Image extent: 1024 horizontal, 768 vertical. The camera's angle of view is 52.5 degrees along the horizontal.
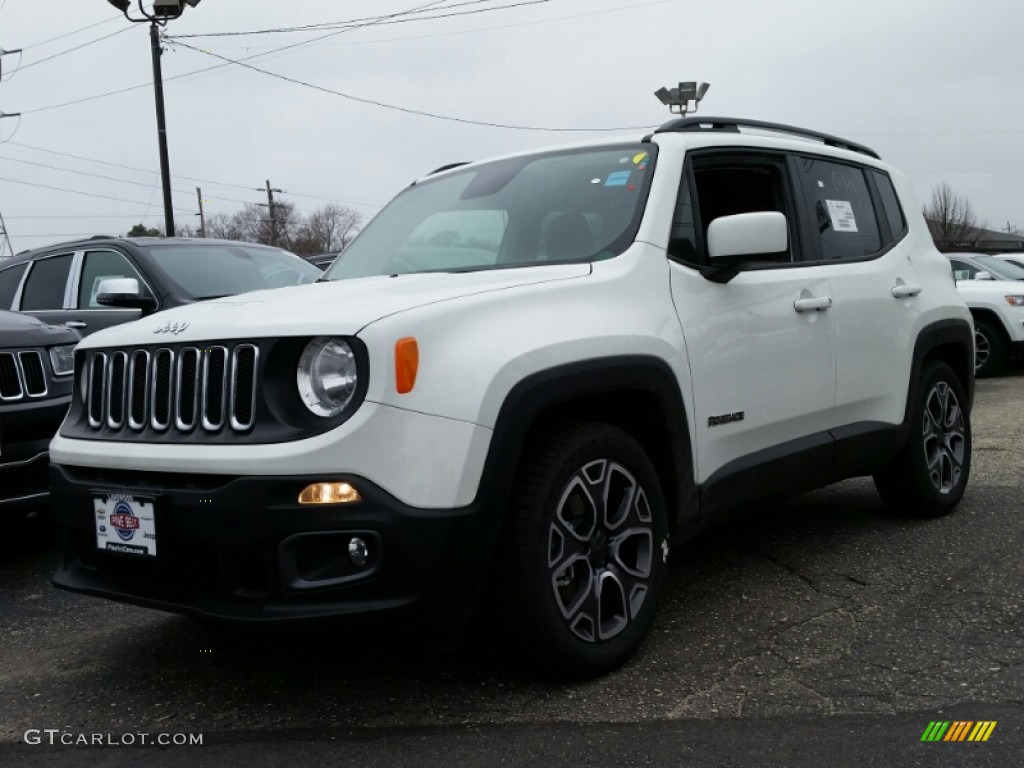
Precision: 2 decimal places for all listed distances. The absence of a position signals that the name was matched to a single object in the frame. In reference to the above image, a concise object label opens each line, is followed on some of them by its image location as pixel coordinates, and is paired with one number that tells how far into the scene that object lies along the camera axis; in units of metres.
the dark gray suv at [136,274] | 6.52
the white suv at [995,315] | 11.76
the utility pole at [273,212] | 66.48
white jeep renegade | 2.71
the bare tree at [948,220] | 59.38
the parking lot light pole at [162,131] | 20.03
